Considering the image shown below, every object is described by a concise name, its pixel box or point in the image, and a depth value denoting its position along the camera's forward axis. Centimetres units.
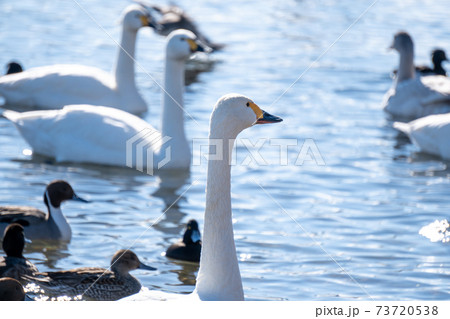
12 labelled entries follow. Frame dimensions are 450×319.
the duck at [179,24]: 3516
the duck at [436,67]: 3180
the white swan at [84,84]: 2597
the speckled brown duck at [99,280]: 1486
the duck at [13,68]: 2820
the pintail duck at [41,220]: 1739
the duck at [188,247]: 1700
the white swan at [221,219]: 1219
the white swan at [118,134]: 2206
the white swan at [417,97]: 2844
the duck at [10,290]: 1287
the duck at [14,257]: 1485
